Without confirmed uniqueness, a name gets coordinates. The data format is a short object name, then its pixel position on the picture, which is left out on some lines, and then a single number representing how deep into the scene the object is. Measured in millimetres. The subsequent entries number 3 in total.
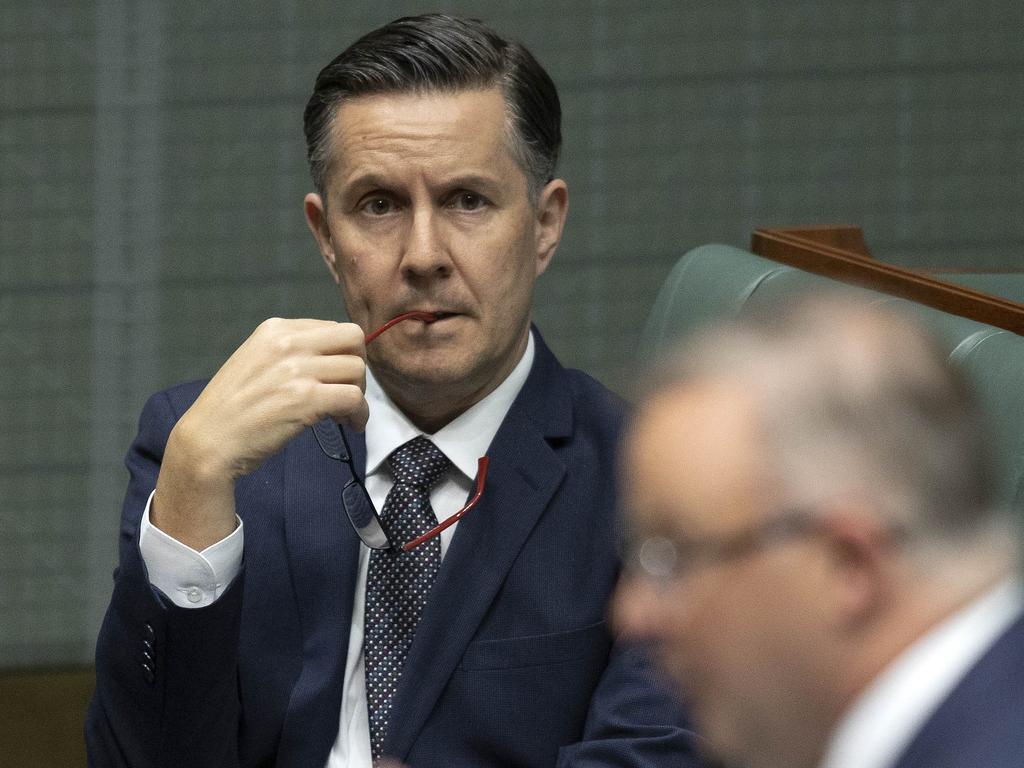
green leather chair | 6049
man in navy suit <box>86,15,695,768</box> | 6148
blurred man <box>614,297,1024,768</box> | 4969
